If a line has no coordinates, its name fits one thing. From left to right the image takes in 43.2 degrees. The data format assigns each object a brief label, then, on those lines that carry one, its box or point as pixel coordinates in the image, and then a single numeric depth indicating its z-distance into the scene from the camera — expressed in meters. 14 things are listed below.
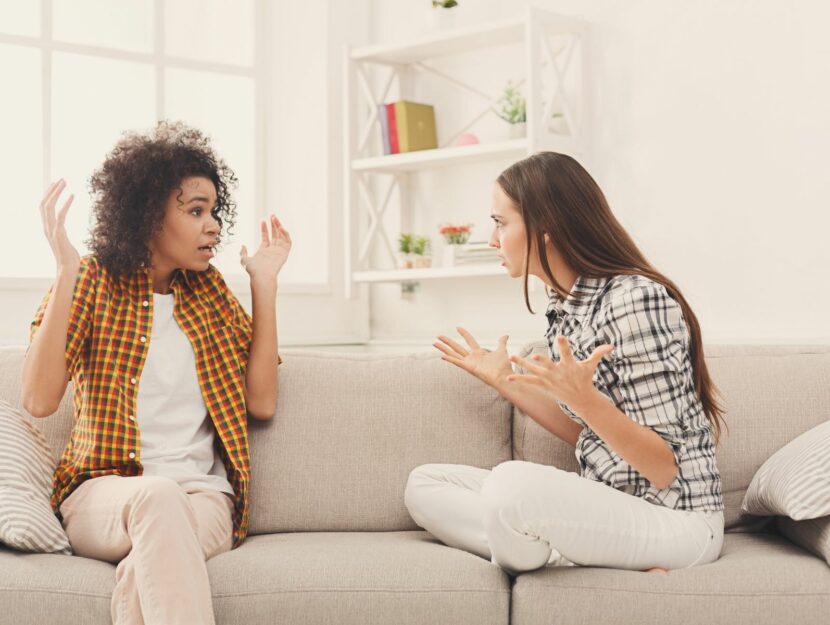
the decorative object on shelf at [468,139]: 3.65
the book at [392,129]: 3.79
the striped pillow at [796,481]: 1.87
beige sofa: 1.77
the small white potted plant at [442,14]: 3.69
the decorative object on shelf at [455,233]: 3.67
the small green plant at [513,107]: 3.48
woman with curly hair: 2.00
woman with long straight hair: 1.80
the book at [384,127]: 3.81
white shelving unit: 3.38
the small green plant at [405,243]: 3.81
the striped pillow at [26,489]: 1.88
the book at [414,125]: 3.75
